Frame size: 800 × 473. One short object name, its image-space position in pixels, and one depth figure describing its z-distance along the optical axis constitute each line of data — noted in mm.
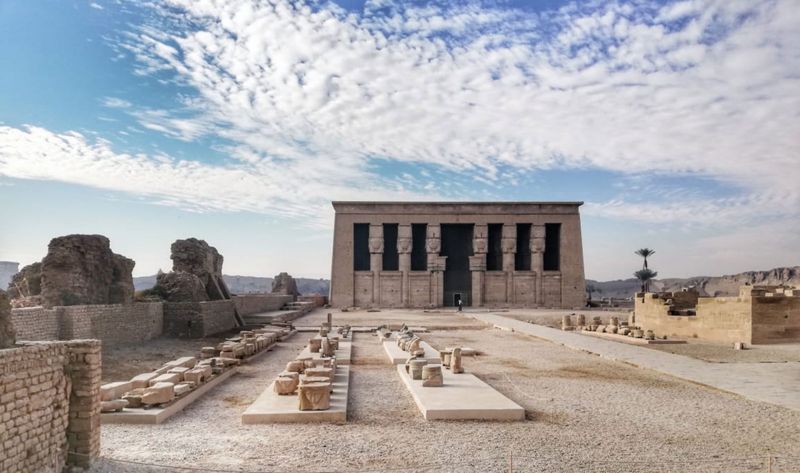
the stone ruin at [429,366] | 11144
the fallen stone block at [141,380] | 10172
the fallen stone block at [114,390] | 9133
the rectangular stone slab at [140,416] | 8570
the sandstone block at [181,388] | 9965
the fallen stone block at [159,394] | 9148
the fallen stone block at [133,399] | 9138
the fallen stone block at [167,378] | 10326
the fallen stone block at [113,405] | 8773
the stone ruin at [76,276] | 16656
